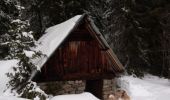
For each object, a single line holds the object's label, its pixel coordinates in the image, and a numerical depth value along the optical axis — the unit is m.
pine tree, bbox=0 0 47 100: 10.61
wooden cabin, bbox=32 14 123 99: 14.07
